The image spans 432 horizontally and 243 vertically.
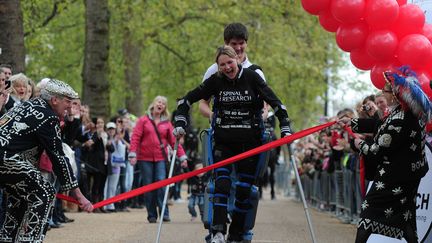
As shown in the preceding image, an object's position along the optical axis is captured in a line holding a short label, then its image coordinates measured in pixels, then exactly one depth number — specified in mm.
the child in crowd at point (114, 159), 21578
